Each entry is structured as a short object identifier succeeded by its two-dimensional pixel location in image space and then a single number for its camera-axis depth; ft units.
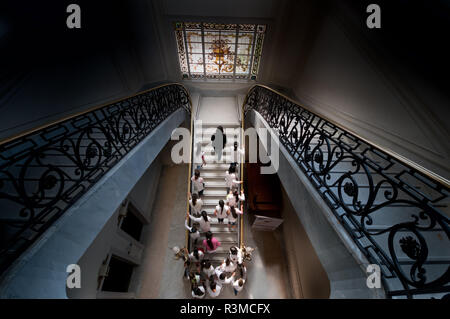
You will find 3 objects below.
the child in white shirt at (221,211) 15.45
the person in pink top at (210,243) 14.15
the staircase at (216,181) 16.65
